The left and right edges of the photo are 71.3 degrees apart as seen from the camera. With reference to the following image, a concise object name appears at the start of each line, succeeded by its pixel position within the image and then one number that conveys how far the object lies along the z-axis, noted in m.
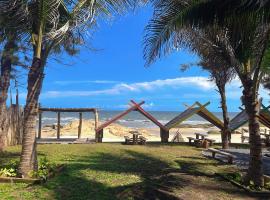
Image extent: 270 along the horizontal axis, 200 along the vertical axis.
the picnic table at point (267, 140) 10.07
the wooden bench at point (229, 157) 6.24
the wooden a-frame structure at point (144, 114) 10.14
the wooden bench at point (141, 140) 9.68
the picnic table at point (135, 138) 9.69
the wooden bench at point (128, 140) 9.77
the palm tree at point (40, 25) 4.16
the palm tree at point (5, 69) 6.16
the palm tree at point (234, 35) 3.74
